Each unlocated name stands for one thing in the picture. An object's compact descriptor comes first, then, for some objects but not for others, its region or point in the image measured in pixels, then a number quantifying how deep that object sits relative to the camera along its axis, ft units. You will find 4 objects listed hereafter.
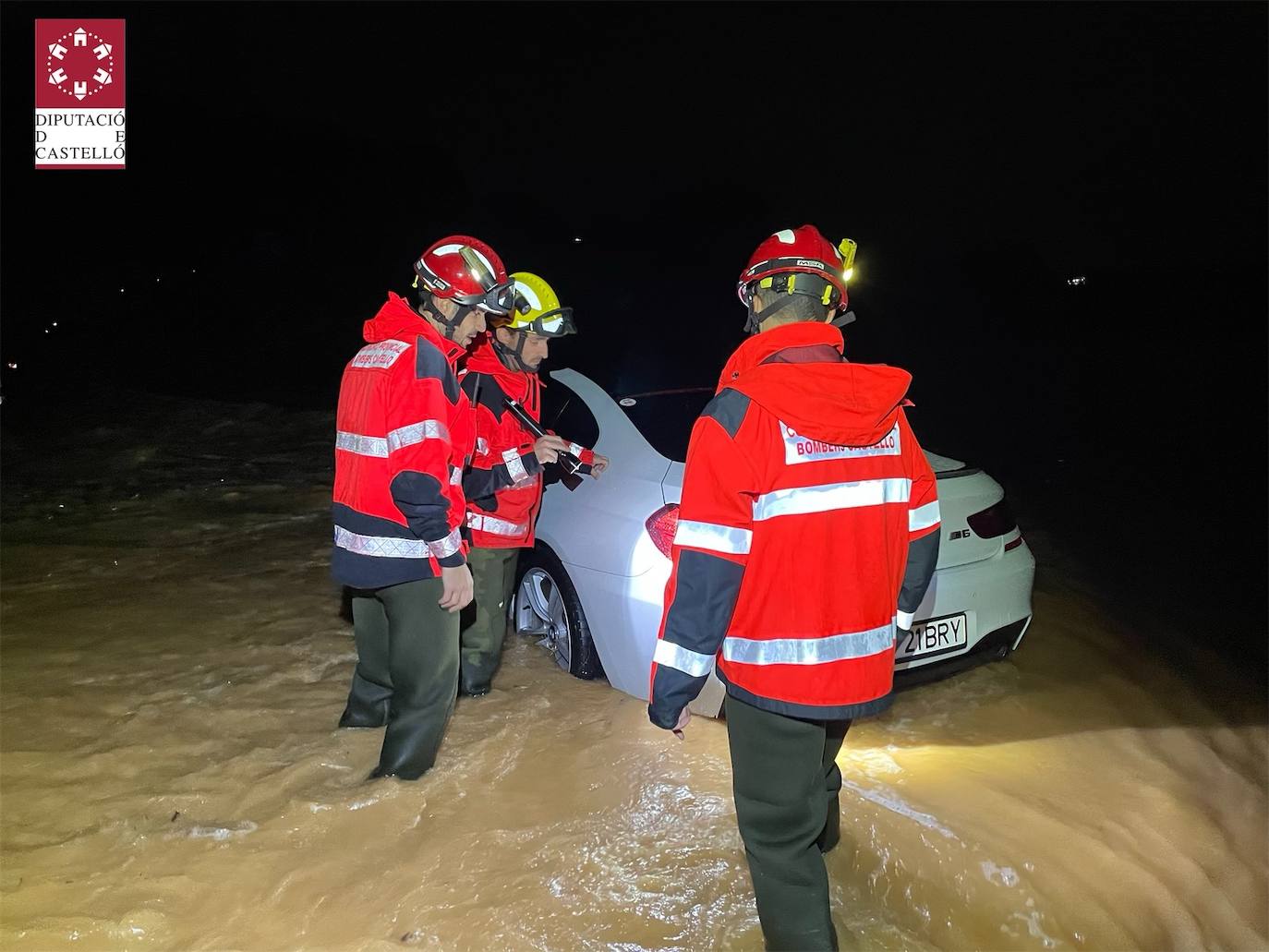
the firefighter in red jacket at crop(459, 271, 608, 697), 11.98
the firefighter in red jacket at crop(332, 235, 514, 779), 9.28
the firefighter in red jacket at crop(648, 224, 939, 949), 6.68
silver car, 11.45
